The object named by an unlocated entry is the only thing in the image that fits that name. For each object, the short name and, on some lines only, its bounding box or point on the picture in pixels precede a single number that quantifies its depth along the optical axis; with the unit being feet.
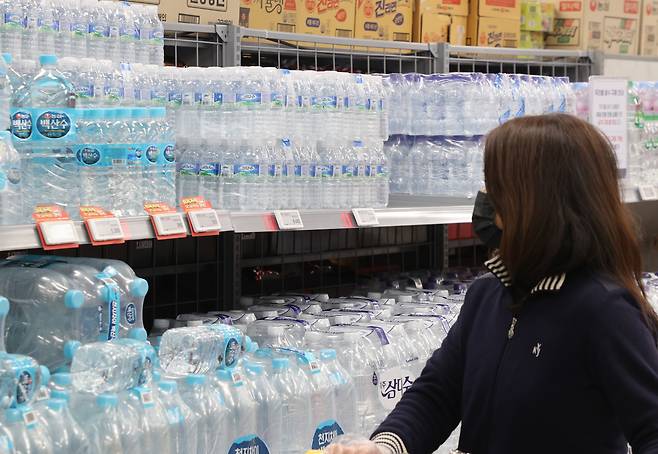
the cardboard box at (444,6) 16.62
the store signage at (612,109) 14.03
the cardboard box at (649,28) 20.48
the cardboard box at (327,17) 15.29
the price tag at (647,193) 14.34
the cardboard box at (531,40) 18.90
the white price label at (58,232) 7.90
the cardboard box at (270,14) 14.64
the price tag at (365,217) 10.82
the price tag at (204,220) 9.20
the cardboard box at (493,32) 17.53
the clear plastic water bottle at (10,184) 8.05
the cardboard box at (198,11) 12.16
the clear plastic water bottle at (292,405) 9.68
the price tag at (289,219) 10.00
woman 6.23
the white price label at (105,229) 8.30
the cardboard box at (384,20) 15.92
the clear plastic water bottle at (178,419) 8.36
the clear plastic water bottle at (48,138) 8.45
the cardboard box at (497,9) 17.52
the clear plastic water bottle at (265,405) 9.39
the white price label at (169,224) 8.84
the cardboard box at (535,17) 18.86
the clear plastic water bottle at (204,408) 8.77
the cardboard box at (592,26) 19.27
